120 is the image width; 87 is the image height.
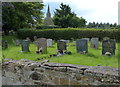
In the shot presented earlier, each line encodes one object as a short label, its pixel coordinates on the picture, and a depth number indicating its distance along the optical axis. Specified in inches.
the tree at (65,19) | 1165.7
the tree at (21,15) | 708.3
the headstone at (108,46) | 306.3
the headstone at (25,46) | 372.5
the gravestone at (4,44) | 449.2
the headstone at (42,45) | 350.0
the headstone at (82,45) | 322.6
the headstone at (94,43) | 405.5
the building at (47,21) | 1489.1
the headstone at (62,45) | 362.0
